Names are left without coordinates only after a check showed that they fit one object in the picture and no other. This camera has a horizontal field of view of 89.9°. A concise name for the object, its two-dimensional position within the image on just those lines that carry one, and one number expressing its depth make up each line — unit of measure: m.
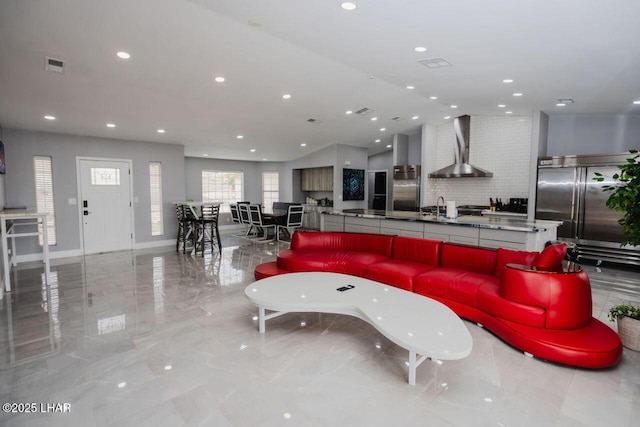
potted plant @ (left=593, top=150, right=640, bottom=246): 2.63
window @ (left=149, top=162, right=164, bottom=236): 7.74
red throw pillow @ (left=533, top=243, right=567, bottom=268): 2.80
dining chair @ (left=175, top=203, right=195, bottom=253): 6.95
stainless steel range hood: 7.15
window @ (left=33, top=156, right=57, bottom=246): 6.28
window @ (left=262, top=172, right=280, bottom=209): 12.13
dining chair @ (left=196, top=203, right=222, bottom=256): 6.76
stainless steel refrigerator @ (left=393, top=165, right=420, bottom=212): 8.23
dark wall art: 9.77
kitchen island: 3.71
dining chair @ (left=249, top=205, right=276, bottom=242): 8.27
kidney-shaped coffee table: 1.99
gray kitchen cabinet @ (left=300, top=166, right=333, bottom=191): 10.62
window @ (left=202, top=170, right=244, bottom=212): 10.84
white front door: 6.80
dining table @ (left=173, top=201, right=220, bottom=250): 6.90
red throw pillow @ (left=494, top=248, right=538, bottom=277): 3.15
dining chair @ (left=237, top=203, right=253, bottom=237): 8.74
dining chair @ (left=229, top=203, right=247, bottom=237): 9.44
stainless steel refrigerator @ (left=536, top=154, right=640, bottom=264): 5.41
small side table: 4.01
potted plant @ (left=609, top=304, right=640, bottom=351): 2.69
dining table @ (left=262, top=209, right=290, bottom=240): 8.29
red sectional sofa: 2.46
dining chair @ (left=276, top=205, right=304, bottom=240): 8.19
